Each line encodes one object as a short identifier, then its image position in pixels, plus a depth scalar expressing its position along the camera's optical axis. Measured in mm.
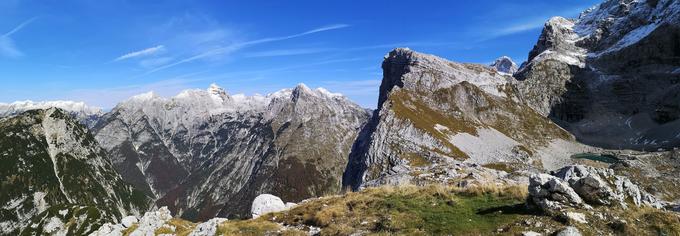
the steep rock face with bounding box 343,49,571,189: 130625
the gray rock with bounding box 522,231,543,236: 21156
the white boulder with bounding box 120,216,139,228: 50634
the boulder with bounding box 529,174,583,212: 23972
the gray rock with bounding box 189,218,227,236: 31586
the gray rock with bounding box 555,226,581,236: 19938
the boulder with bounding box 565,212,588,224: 22062
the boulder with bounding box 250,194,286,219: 39406
